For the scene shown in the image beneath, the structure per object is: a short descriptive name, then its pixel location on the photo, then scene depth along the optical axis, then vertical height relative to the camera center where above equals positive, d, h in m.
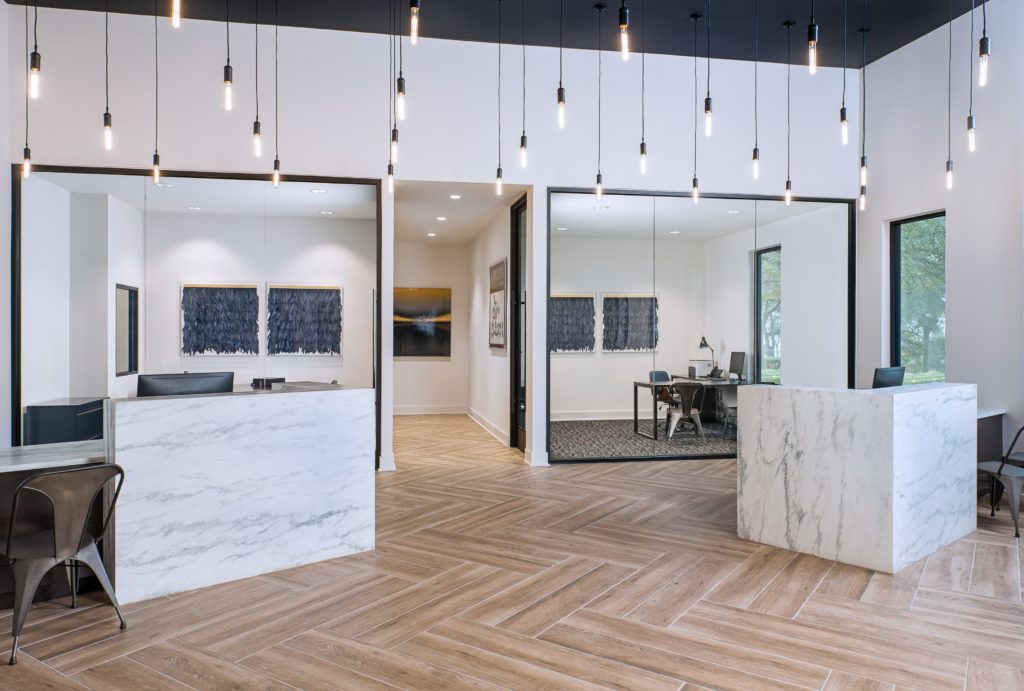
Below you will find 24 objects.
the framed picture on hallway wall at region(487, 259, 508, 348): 8.12 +0.41
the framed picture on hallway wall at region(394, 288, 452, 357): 10.96 +0.29
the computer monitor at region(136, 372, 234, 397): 3.77 -0.24
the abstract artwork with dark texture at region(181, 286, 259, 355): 5.96 +0.17
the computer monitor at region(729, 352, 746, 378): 6.99 -0.21
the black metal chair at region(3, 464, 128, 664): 2.78 -0.78
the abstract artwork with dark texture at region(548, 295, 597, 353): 6.82 +0.22
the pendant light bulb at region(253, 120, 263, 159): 5.01 +1.47
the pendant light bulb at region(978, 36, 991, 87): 3.70 +1.54
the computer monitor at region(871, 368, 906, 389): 4.84 -0.23
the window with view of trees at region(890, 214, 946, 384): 6.38 +0.43
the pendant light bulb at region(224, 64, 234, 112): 3.91 +1.48
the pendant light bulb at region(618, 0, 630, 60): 3.35 +1.51
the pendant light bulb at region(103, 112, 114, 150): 4.75 +1.44
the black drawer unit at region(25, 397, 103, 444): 5.55 -0.64
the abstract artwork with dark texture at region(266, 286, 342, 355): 6.18 +0.18
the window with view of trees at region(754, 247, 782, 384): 6.97 +0.17
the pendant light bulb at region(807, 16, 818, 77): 3.83 +1.66
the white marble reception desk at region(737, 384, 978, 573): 3.77 -0.73
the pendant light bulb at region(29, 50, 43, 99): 3.90 +1.49
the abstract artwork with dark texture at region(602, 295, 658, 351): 6.87 +0.19
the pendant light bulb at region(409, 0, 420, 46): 3.13 +1.44
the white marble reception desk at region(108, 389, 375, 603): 3.34 -0.75
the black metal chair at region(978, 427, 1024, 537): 4.43 -0.85
